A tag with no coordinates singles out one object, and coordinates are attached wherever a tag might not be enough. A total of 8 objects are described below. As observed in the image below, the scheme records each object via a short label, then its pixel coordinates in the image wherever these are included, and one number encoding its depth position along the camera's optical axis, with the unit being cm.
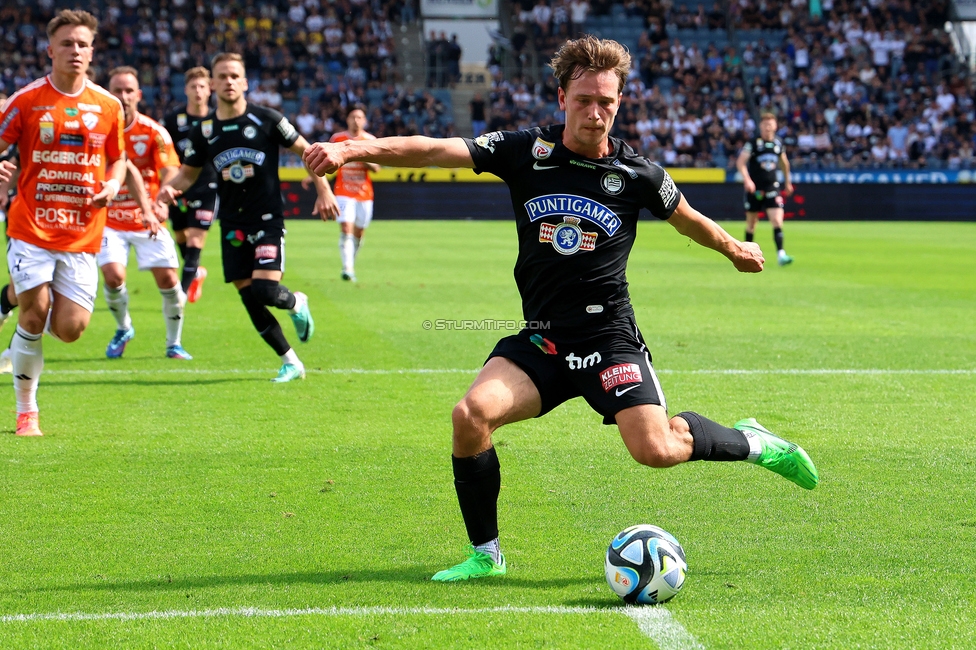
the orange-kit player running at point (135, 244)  1966
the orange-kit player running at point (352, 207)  3300
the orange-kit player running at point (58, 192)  1317
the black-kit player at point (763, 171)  3906
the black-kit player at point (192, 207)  2473
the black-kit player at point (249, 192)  1759
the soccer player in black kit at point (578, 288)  873
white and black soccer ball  803
